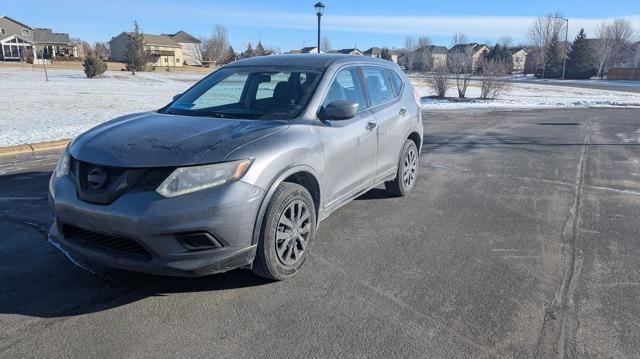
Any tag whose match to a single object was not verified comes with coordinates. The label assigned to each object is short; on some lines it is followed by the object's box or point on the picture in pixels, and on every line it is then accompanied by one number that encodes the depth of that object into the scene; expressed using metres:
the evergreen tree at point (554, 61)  74.88
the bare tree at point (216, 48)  83.12
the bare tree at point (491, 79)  25.40
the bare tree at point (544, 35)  84.50
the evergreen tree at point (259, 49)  59.14
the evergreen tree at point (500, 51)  88.09
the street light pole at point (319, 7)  18.69
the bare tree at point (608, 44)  71.19
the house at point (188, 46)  100.25
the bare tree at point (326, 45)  75.64
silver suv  3.14
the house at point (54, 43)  87.38
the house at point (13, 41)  78.19
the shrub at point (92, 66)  37.72
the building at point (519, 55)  108.34
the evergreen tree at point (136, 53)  51.28
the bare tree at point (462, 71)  25.62
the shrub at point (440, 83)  25.94
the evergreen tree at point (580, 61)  73.12
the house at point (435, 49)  105.97
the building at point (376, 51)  117.12
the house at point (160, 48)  85.19
